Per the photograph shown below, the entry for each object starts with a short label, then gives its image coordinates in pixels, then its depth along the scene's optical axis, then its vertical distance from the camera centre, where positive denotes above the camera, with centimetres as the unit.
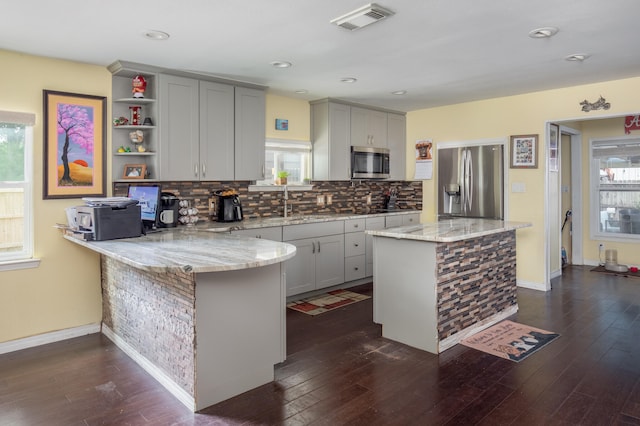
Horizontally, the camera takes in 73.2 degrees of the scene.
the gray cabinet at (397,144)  621 +90
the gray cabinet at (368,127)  568 +106
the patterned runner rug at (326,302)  437 -103
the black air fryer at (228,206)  446 +0
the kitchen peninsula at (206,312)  240 -65
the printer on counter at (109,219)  315 -9
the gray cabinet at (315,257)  455 -57
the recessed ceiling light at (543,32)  302 +123
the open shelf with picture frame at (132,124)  389 +75
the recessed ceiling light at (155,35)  301 +122
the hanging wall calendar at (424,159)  620 +67
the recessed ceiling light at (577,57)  364 +126
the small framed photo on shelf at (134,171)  389 +32
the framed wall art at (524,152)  519 +65
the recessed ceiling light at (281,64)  378 +126
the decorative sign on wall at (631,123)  618 +117
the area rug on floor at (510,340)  325 -109
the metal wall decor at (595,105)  461 +108
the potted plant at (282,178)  522 +34
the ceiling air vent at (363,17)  262 +120
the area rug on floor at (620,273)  590 -96
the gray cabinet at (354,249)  516 -54
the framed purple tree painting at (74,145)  356 +53
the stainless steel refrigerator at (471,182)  552 +31
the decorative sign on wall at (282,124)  520 +100
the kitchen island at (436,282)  324 -62
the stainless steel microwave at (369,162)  567 +58
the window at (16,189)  343 +14
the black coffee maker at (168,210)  389 -4
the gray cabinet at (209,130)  397 +75
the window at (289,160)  522 +58
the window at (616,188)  634 +25
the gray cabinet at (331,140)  540 +84
